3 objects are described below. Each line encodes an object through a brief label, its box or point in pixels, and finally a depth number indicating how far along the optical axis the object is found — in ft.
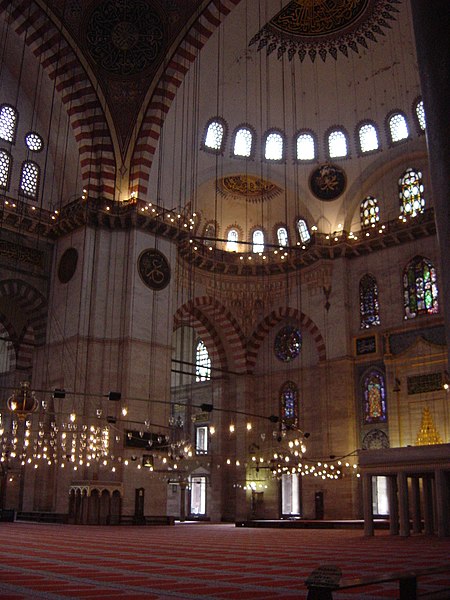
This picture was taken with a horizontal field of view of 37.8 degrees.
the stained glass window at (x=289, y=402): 72.33
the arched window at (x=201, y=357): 85.35
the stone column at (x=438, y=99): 6.88
